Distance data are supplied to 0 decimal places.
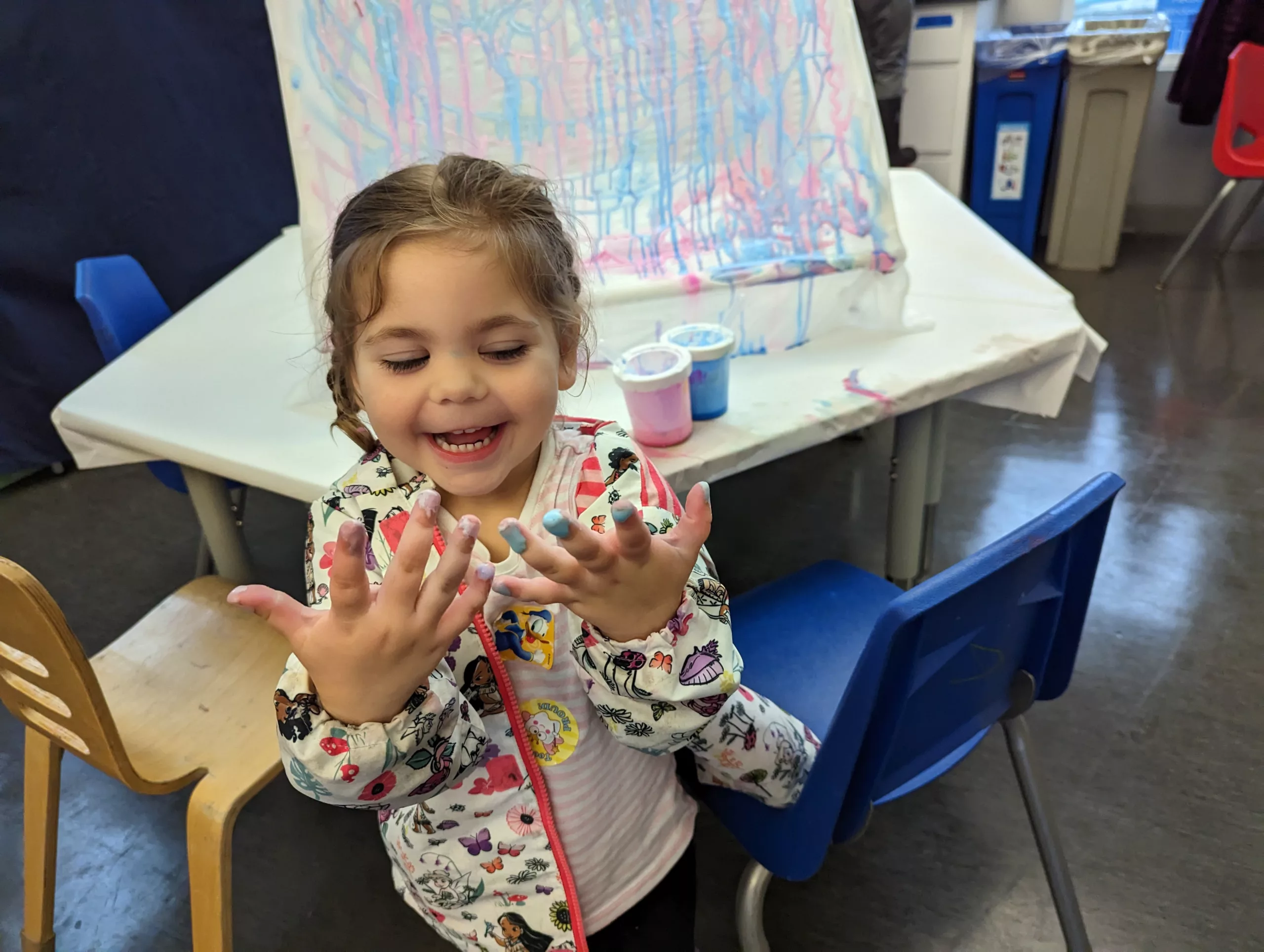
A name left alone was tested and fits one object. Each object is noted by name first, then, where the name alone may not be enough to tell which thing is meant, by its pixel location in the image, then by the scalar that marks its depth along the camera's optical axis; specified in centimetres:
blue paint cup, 113
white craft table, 117
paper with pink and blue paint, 121
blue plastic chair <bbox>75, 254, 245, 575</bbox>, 156
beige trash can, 324
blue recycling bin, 343
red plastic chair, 291
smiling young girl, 56
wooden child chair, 88
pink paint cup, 106
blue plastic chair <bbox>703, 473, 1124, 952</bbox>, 68
